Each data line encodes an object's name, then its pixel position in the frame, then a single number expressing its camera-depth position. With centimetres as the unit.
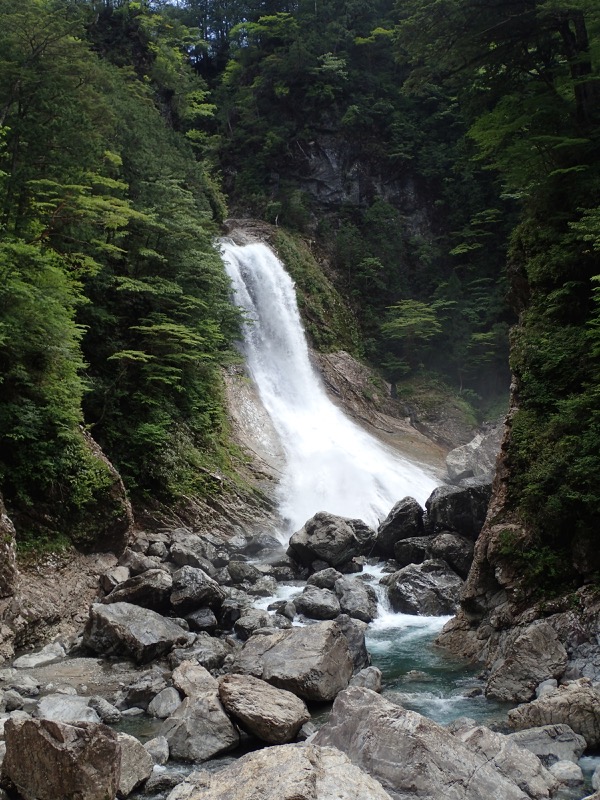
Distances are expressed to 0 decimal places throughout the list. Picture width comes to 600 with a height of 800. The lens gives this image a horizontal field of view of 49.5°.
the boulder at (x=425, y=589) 1305
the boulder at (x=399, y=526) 1669
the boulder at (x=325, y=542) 1542
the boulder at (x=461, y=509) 1565
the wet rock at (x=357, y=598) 1250
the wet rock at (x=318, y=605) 1220
